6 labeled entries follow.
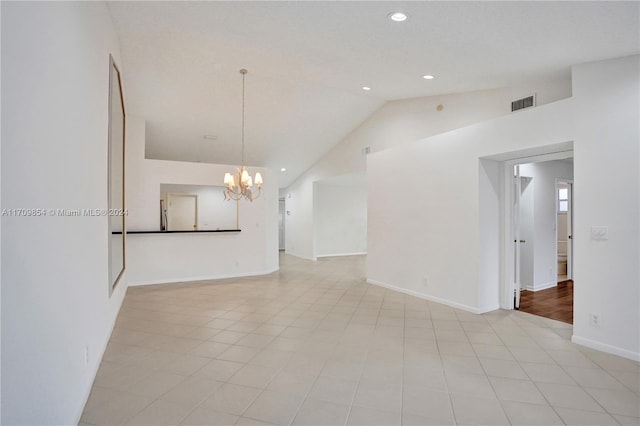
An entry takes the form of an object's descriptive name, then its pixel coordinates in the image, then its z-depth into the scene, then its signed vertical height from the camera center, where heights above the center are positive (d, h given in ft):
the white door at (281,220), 40.90 -0.85
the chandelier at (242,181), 17.47 +1.75
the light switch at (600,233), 10.37 -0.67
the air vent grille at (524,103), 13.61 +4.67
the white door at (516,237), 15.34 -1.19
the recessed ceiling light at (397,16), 9.27 +5.67
